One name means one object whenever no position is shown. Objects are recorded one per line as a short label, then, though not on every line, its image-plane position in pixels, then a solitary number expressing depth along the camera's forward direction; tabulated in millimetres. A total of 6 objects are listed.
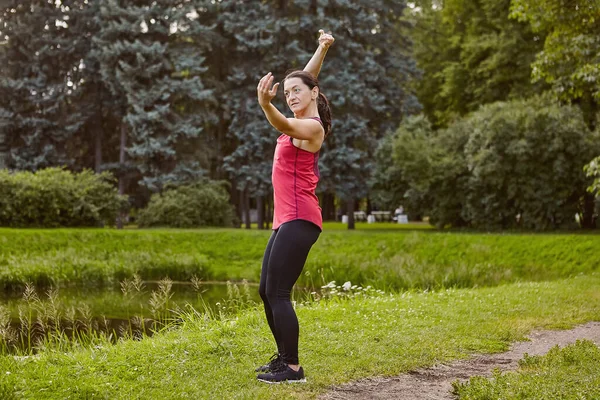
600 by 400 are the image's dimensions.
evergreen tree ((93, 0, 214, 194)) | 25391
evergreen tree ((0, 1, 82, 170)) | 26766
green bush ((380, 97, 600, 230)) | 20625
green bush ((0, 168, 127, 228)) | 19953
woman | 5211
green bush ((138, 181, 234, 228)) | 23094
